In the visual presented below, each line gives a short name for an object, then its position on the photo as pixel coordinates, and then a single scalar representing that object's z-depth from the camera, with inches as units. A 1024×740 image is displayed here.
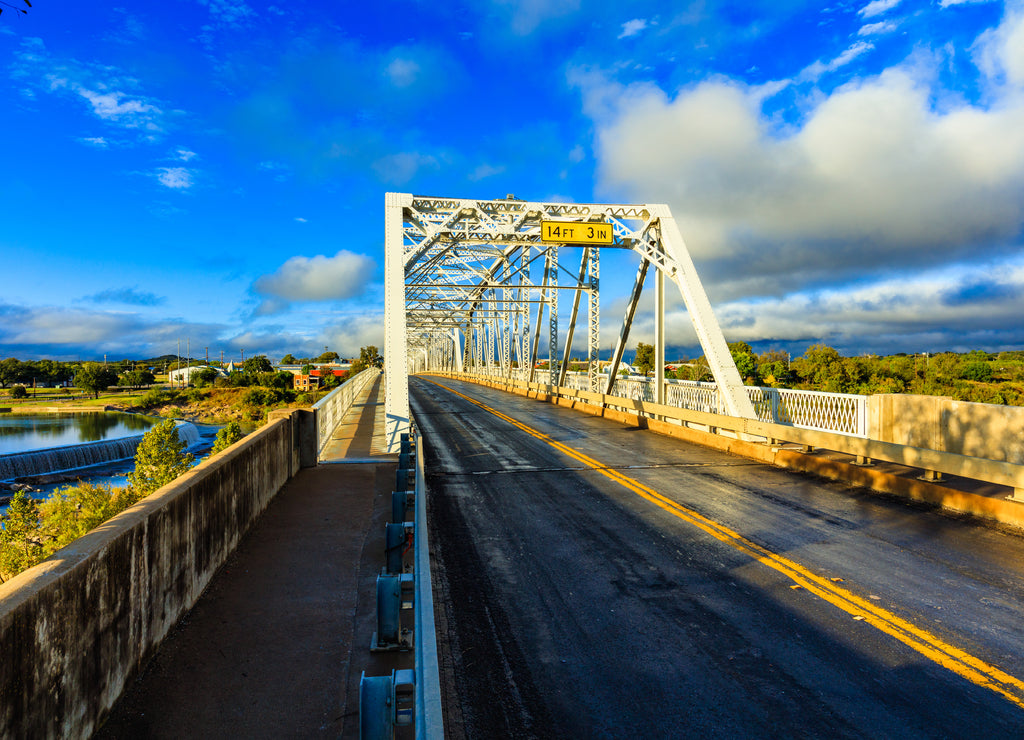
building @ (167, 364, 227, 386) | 6038.4
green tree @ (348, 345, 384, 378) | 6696.9
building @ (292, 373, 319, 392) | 5584.6
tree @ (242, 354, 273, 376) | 6107.3
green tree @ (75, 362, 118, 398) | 5310.0
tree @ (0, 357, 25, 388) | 6373.0
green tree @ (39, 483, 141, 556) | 1109.1
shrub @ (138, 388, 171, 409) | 4069.9
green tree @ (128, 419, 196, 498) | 1437.0
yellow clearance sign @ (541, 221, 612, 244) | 690.8
